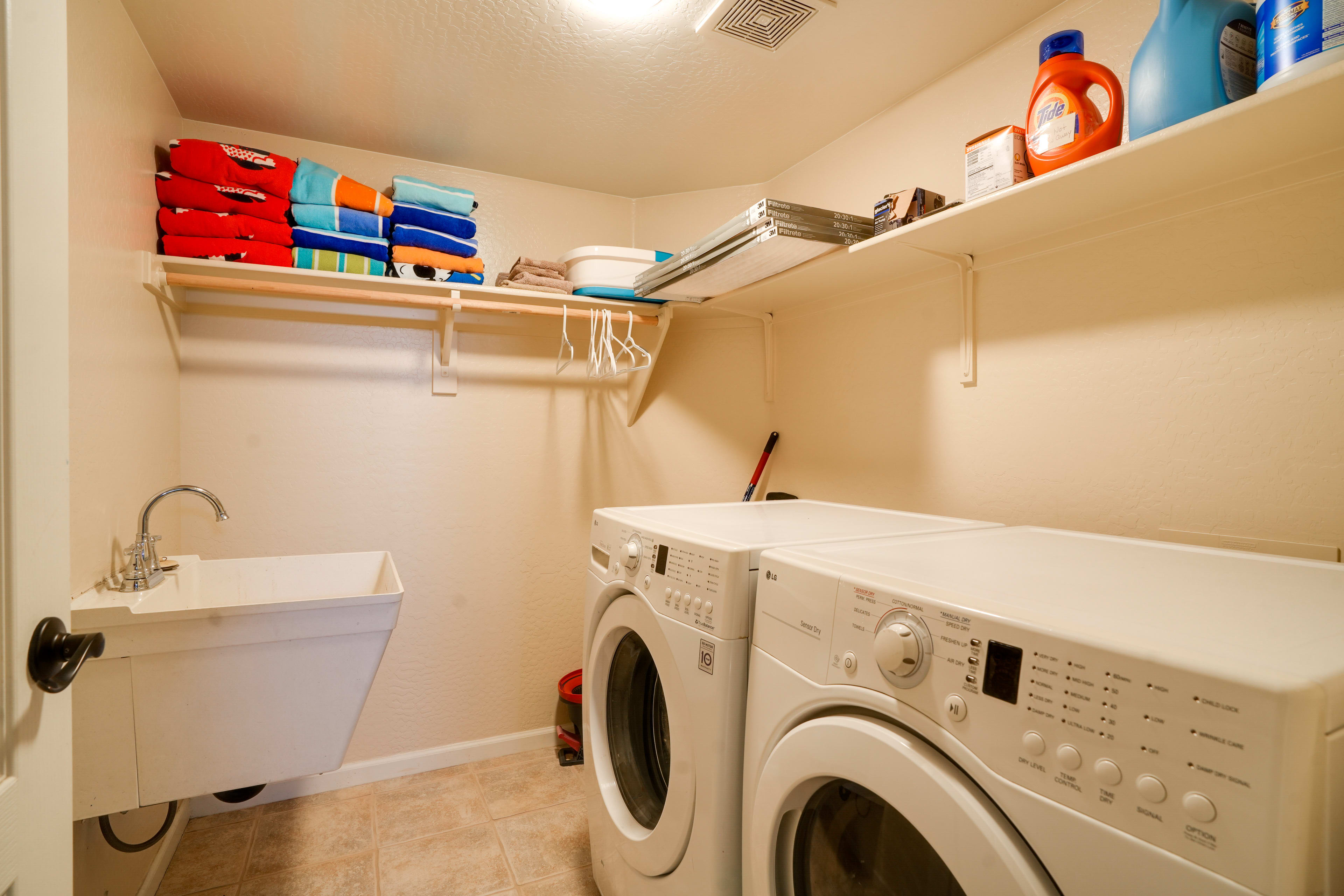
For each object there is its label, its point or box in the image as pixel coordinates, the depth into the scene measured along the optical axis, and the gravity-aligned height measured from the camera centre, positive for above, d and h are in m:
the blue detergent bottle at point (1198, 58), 0.91 +0.60
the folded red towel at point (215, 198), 1.67 +0.66
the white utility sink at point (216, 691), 1.16 -0.55
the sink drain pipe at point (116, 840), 1.26 -0.89
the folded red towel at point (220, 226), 1.68 +0.58
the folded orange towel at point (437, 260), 1.94 +0.56
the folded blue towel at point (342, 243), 1.82 +0.58
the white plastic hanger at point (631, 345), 2.11 +0.33
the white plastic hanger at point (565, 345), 2.06 +0.33
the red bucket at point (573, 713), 2.21 -1.07
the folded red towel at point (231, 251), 1.68 +0.51
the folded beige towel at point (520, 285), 2.07 +0.51
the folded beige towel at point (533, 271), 2.08 +0.56
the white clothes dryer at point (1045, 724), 0.44 -0.26
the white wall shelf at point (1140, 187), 0.89 +0.49
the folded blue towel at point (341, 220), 1.81 +0.64
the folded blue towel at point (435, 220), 1.93 +0.69
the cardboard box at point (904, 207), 1.43 +0.57
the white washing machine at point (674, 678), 1.01 -0.48
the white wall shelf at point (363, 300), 1.69 +0.42
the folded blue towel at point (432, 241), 1.93 +0.62
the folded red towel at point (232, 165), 1.67 +0.75
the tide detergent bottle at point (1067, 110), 1.08 +0.61
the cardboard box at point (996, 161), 1.19 +0.56
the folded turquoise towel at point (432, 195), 1.93 +0.77
